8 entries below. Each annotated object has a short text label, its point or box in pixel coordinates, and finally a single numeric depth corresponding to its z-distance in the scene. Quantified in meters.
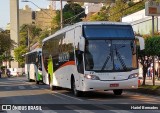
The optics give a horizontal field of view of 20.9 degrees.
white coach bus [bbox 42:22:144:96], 19.67
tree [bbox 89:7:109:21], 73.62
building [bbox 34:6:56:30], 168.70
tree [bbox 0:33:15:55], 51.28
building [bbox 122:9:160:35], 40.28
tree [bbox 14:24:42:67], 97.12
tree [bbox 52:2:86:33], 102.31
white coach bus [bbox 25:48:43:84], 37.67
